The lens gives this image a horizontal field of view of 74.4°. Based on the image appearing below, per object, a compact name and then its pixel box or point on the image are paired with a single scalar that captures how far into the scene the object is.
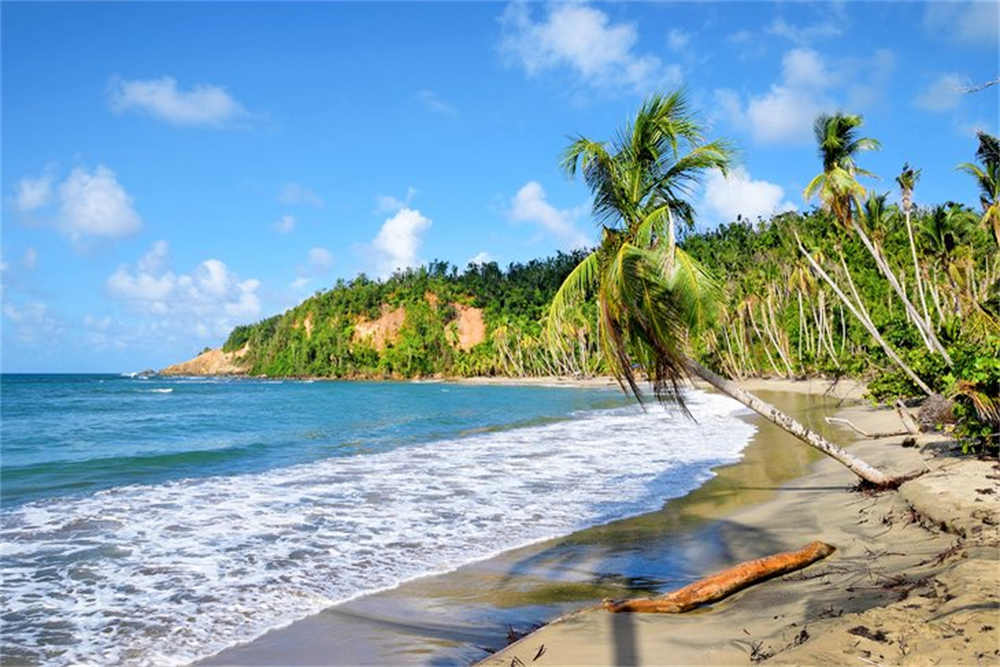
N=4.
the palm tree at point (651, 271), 8.77
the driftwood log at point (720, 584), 5.36
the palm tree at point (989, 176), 17.25
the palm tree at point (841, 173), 14.40
